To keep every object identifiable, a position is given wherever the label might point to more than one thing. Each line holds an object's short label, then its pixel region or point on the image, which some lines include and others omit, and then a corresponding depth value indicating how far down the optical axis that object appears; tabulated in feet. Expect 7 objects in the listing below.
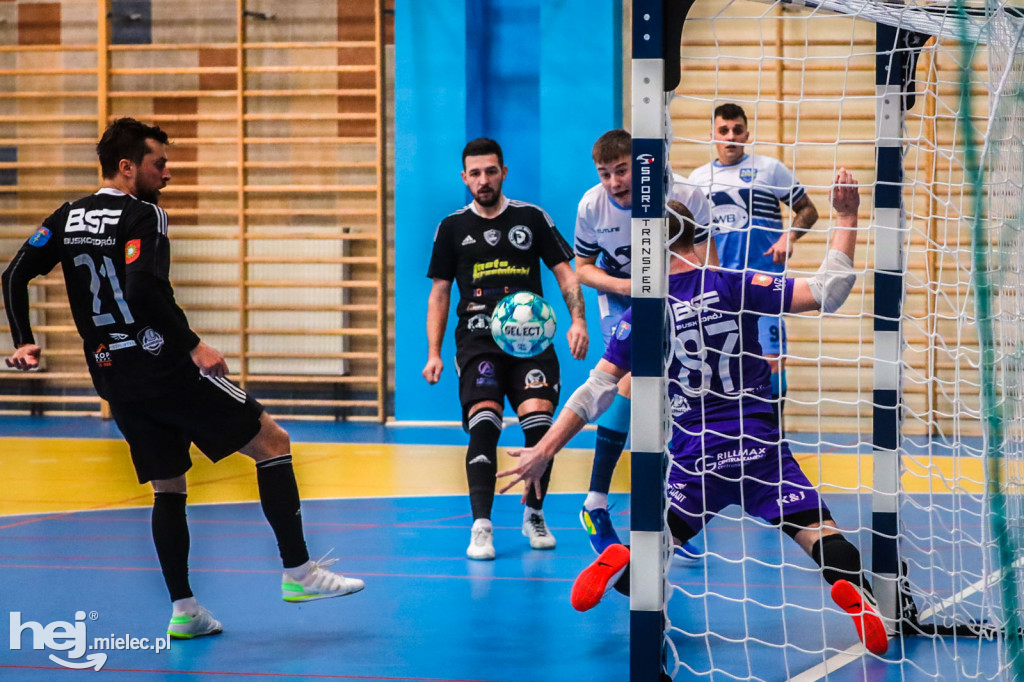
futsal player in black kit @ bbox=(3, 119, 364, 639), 23.75
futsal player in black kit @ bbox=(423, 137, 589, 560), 33.60
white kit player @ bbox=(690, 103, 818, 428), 36.96
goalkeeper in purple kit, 21.84
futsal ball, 33.19
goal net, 20.40
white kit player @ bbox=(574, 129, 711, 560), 30.45
